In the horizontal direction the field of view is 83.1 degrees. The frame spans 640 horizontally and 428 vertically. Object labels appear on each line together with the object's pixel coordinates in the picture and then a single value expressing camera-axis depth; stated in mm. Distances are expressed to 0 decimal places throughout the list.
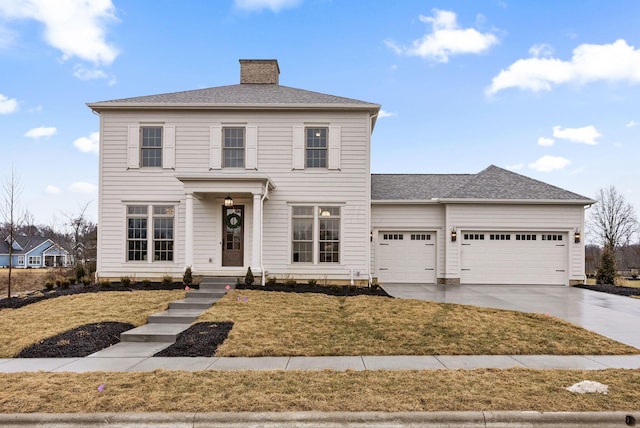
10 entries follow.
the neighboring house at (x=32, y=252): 52969
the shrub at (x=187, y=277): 11258
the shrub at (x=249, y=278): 11250
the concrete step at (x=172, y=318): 7934
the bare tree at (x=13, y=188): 13258
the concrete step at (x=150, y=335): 6742
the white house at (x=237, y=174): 12570
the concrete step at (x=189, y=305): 8906
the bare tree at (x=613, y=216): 33406
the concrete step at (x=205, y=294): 9779
